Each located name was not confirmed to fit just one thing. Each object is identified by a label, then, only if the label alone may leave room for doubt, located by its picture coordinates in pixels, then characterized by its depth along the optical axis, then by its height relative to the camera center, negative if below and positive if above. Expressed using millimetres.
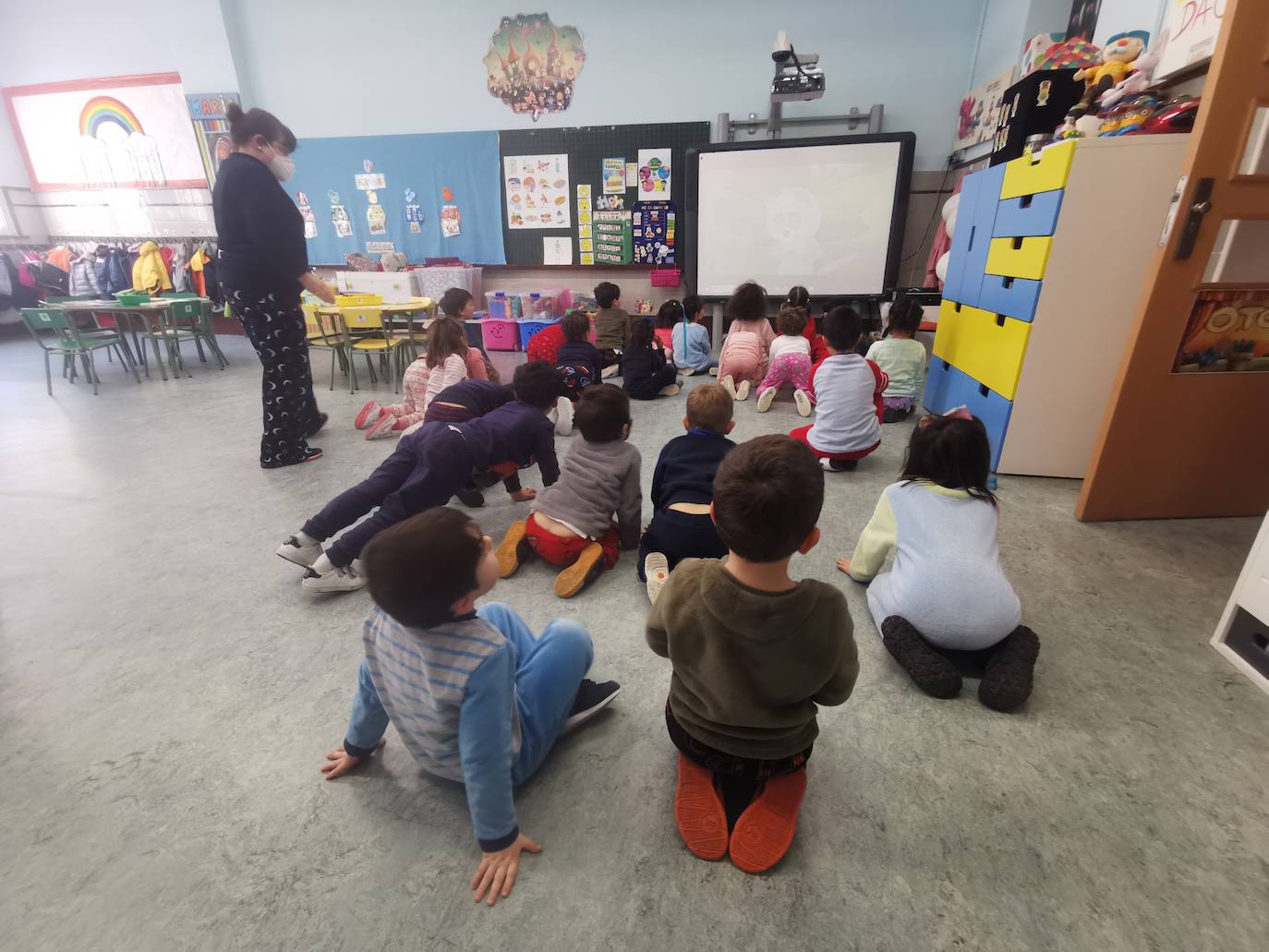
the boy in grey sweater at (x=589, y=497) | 2021 -815
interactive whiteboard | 5059 +354
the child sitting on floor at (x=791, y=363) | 3998 -701
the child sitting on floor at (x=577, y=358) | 3898 -670
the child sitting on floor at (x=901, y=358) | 3686 -618
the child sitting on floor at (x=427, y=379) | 3264 -695
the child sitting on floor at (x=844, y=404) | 2855 -691
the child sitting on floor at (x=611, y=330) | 4828 -602
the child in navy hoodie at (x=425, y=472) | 2021 -770
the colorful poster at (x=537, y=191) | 5973 +605
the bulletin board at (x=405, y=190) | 6168 +625
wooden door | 1808 -299
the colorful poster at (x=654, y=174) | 5691 +735
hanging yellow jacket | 6910 -216
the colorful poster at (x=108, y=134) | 6773 +1336
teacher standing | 2811 -77
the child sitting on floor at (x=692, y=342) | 4906 -698
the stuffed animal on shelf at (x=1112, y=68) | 2656 +807
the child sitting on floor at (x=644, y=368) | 4254 -792
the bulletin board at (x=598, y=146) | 5605 +1000
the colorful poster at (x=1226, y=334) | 2105 -268
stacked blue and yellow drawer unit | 2586 -116
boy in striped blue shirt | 946 -722
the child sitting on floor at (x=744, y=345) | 4258 -634
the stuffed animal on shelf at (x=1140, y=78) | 2469 +705
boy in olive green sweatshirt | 941 -659
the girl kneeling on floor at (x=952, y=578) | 1467 -774
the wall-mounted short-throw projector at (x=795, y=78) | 4551 +1300
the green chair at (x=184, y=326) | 5234 -659
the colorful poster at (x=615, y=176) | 5805 +722
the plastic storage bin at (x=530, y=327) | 5984 -711
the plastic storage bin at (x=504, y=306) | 6121 -525
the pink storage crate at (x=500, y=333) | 6117 -803
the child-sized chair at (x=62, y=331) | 4712 -625
